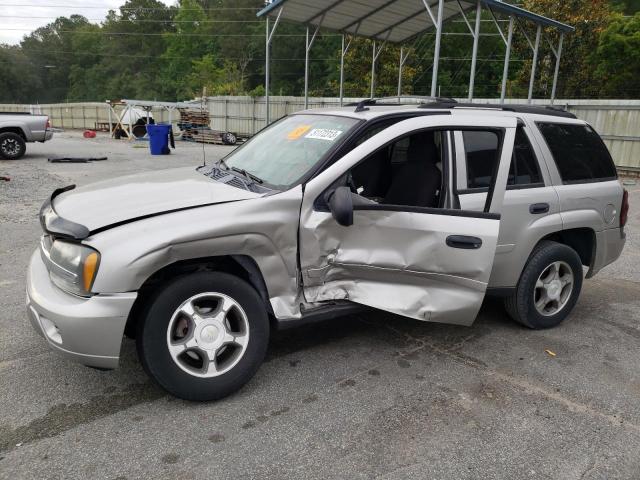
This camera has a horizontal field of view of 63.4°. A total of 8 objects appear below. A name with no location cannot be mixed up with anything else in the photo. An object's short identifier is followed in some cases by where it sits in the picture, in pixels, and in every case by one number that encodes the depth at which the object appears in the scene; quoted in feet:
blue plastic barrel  60.87
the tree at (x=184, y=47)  234.58
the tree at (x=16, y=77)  270.05
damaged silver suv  9.16
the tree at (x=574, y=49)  84.94
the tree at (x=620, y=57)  93.91
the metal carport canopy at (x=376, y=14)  43.27
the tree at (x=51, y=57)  304.71
